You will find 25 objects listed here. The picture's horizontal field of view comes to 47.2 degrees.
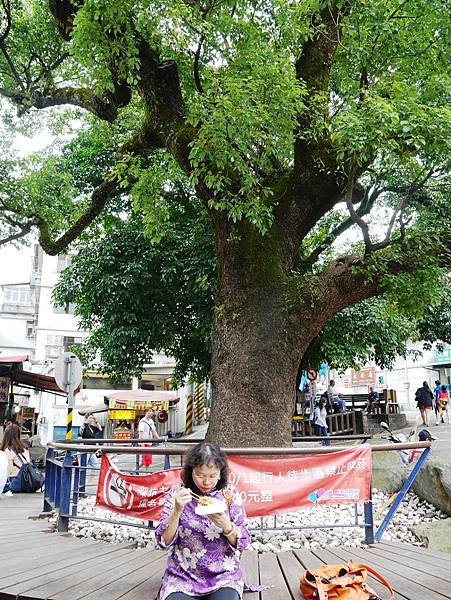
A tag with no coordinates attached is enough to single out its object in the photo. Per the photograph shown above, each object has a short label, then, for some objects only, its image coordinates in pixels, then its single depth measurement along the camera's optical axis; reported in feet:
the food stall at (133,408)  73.20
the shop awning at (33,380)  57.68
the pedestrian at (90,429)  48.29
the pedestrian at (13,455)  29.81
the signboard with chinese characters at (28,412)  70.31
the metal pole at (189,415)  97.40
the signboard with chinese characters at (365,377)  135.96
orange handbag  10.28
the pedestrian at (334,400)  65.41
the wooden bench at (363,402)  70.18
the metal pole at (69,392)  29.76
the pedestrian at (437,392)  75.15
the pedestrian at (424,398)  61.52
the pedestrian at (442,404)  69.05
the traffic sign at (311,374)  55.04
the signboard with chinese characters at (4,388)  54.85
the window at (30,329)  109.07
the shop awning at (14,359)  52.90
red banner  15.64
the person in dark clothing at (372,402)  70.02
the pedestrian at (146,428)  46.29
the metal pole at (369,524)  16.74
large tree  20.51
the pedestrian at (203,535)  9.87
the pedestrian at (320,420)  53.47
